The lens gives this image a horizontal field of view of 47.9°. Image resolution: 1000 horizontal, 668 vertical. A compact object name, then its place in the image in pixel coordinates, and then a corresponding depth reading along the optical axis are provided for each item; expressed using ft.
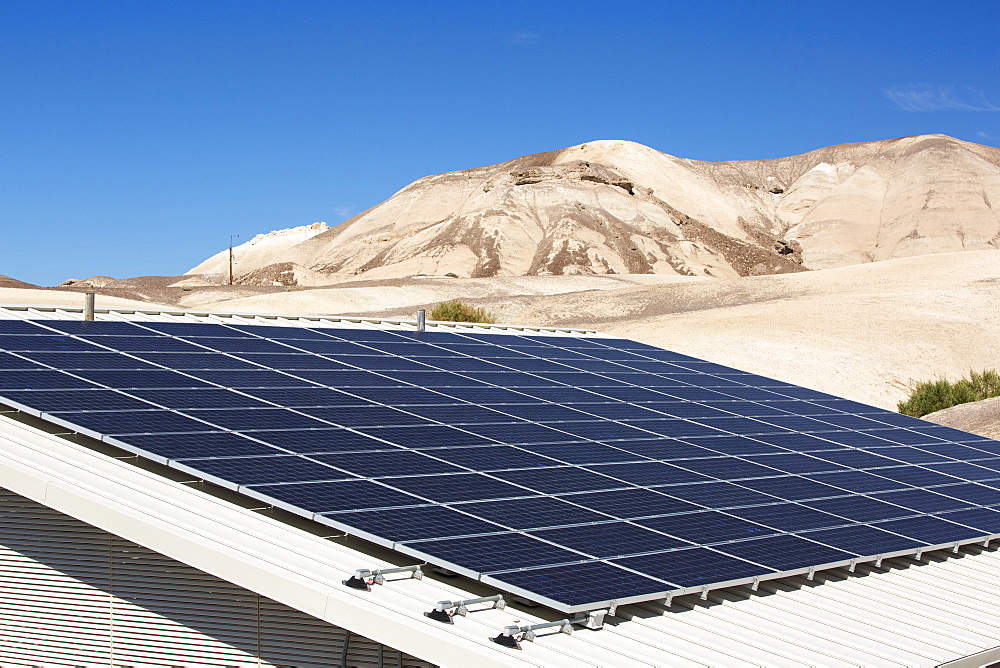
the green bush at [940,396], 150.92
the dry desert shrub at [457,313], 215.51
